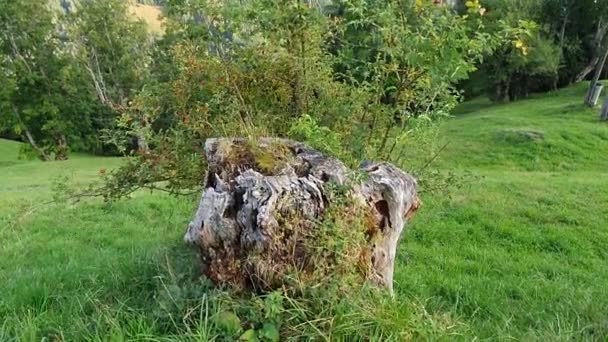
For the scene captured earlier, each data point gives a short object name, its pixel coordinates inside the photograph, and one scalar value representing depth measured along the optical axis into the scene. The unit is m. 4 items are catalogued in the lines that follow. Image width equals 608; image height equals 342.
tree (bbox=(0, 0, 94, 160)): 30.59
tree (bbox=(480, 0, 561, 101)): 26.02
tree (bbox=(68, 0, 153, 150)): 31.12
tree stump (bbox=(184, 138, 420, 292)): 3.00
